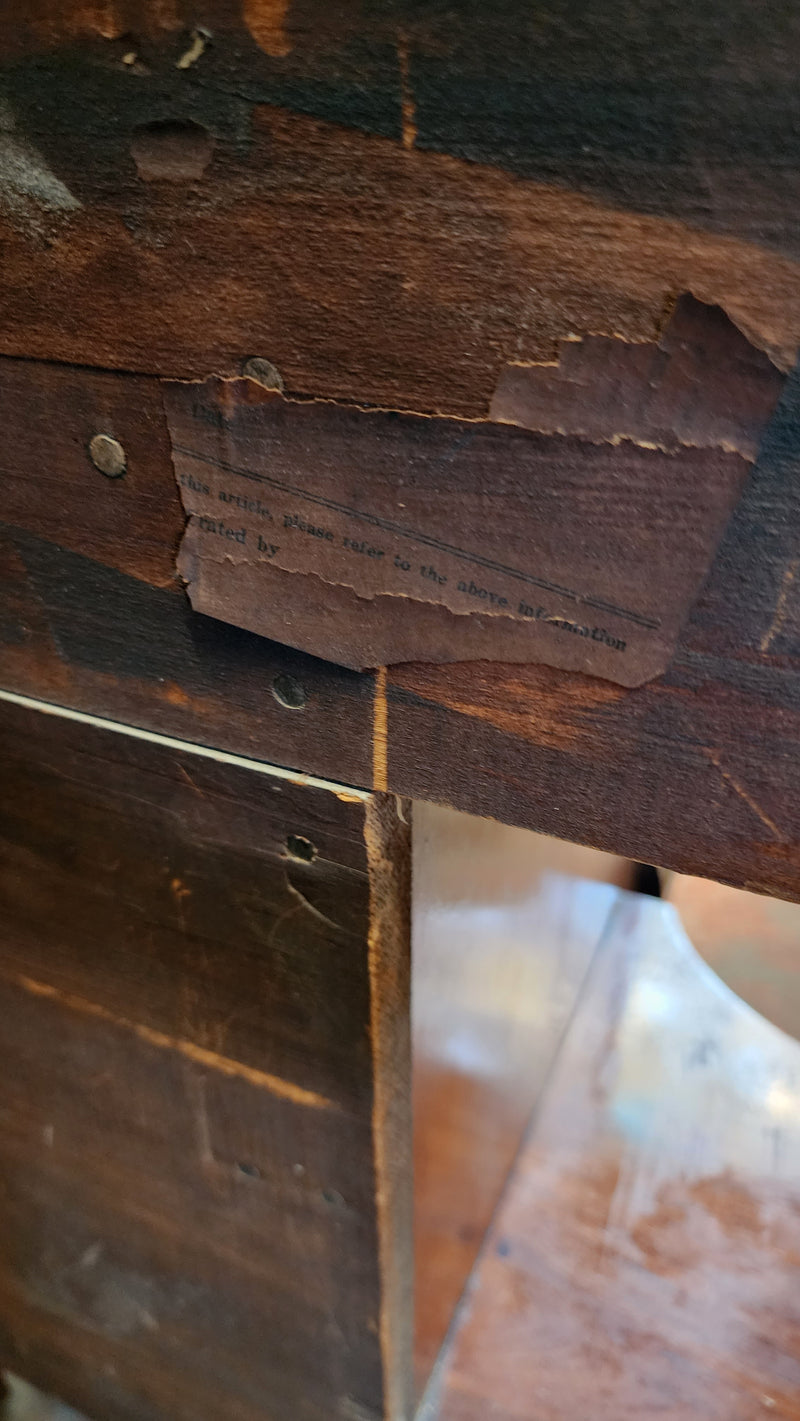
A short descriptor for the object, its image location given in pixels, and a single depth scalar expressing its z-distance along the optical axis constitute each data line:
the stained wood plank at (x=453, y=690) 0.12
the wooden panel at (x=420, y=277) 0.10
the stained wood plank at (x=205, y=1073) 0.18
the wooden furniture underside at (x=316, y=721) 0.10
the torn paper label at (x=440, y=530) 0.12
